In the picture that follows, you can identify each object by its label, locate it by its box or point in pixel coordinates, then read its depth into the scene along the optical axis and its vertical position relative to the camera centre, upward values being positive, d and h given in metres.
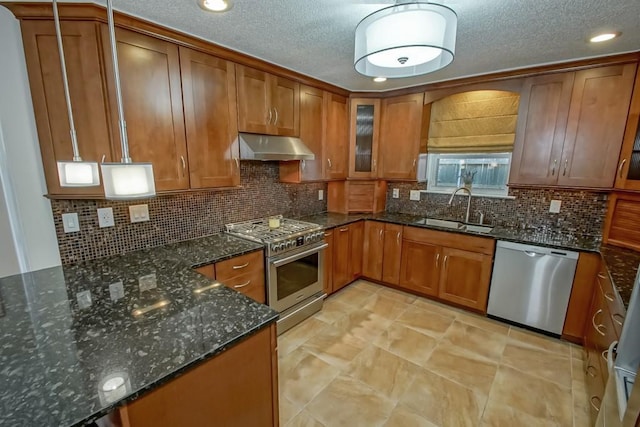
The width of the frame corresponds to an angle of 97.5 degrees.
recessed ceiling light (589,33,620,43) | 1.81 +0.87
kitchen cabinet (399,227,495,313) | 2.70 -0.99
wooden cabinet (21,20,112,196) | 1.52 +0.41
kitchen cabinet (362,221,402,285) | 3.21 -0.97
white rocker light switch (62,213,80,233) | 1.77 -0.37
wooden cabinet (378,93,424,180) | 3.16 +0.37
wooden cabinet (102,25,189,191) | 1.69 +0.39
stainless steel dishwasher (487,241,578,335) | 2.33 -1.00
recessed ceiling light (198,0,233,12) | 1.48 +0.86
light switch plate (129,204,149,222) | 2.02 -0.34
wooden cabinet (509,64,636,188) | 2.19 +0.36
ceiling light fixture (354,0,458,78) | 1.15 +0.58
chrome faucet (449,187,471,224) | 3.07 -0.31
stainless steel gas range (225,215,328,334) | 2.34 -0.85
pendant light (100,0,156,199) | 1.02 -0.04
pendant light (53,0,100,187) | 1.09 -0.03
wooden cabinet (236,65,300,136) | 2.29 +0.55
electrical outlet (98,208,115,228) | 1.89 -0.36
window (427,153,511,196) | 3.01 -0.02
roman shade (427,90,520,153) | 2.81 +0.49
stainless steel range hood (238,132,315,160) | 2.31 +0.16
